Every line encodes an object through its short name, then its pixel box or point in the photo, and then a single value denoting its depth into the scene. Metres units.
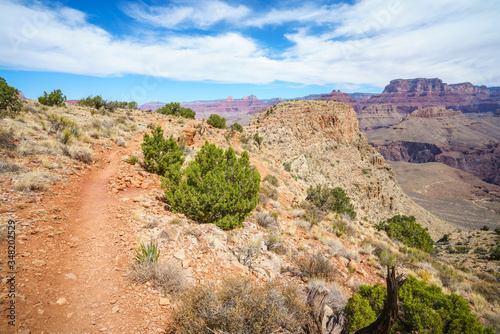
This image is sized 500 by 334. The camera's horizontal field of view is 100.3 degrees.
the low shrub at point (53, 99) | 19.31
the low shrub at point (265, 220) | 8.28
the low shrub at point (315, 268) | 5.90
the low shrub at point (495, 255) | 19.24
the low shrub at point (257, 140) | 26.63
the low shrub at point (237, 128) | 30.24
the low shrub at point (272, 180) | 14.95
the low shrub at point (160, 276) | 4.16
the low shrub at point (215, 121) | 26.72
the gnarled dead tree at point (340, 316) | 2.52
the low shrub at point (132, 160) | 10.67
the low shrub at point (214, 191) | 6.71
